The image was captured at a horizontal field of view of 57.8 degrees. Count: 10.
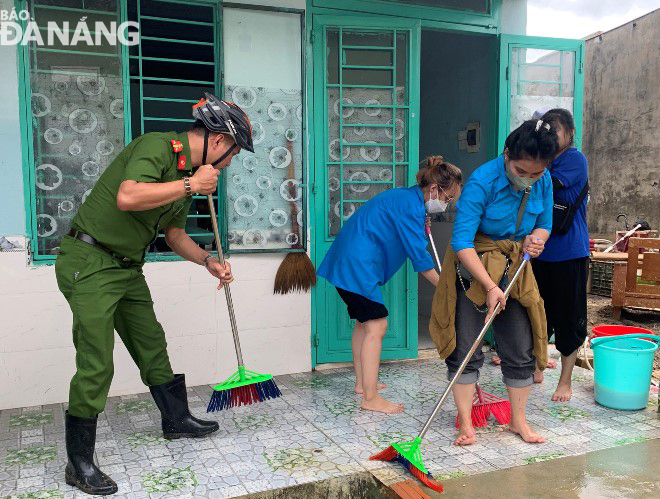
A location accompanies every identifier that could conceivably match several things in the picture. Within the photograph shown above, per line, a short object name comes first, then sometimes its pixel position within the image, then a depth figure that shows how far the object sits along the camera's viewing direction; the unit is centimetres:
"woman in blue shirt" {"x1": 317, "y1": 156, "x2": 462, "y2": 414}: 346
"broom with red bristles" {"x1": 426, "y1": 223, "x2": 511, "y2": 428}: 332
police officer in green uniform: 254
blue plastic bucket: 356
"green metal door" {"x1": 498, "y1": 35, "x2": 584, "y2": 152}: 473
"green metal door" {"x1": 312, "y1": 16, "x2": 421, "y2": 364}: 428
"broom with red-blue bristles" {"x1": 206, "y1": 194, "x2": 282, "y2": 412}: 304
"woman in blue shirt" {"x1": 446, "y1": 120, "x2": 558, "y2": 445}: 277
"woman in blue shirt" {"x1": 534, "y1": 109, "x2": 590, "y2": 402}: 358
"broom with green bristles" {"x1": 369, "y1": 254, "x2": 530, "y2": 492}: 265
